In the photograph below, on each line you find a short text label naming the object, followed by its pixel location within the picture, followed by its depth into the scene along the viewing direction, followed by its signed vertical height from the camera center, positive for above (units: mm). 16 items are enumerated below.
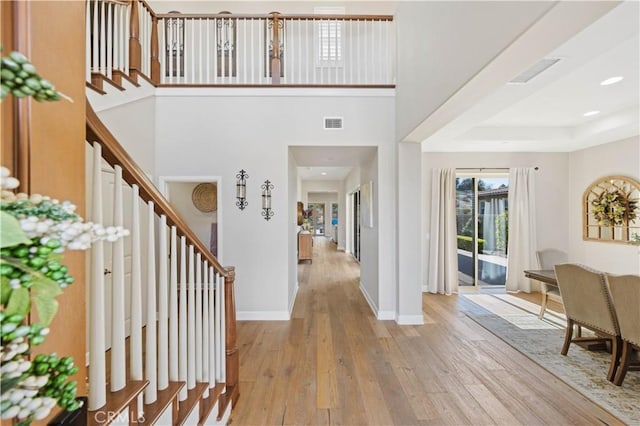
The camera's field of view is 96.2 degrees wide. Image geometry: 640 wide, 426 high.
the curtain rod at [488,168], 5590 +866
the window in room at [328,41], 5325 +3235
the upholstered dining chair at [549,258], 4520 -724
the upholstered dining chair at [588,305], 2564 -891
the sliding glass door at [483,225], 5738 -253
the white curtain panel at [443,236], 5422 -442
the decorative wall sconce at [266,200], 4137 +191
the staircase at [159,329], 1024 -564
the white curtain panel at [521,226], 5469 -262
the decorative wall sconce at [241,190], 4121 +336
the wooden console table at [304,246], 8883 -1017
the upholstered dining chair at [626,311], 2281 -816
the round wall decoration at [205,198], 5227 +286
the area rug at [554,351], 2340 -1520
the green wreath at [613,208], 4595 +65
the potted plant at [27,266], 419 -77
